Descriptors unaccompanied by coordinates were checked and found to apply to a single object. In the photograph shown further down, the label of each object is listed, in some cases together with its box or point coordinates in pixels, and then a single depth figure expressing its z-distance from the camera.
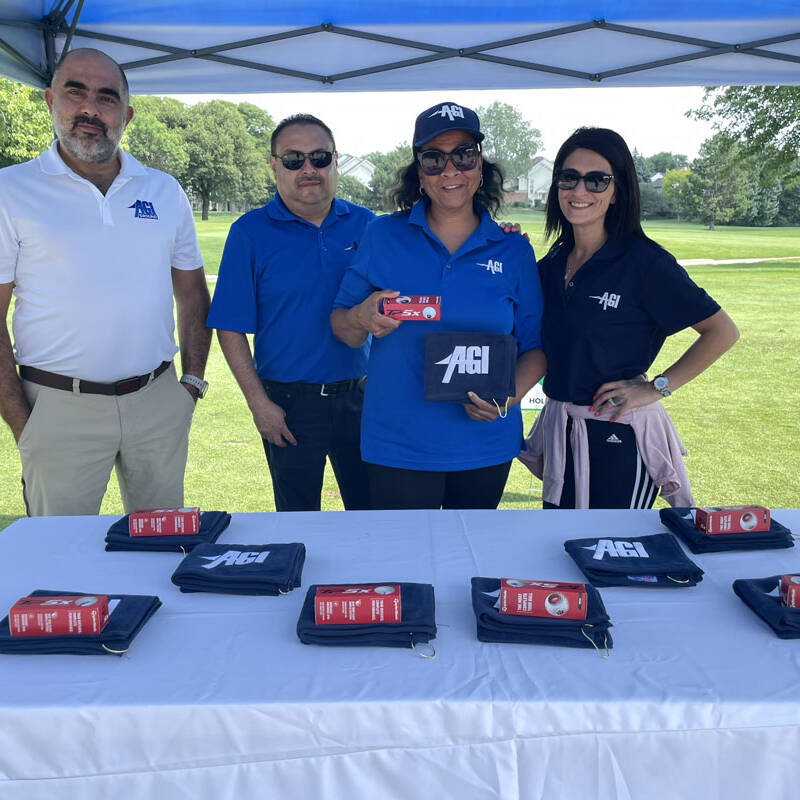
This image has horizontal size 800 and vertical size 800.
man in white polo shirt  2.46
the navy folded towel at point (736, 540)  1.72
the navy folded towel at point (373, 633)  1.31
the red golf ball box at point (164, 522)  1.77
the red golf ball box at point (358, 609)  1.33
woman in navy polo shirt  2.33
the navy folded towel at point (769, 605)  1.33
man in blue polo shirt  2.71
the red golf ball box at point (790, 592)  1.37
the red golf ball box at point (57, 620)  1.30
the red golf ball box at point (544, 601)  1.33
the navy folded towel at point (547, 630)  1.31
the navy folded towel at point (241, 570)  1.50
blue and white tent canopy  3.43
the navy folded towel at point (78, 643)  1.28
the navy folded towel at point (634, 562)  1.53
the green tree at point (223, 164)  52.97
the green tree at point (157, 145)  46.50
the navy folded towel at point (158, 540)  1.75
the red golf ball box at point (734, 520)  1.74
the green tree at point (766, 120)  11.27
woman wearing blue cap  2.21
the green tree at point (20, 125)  26.31
